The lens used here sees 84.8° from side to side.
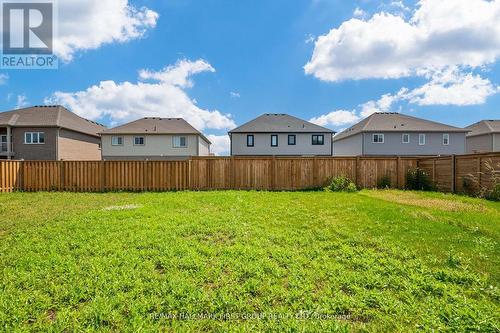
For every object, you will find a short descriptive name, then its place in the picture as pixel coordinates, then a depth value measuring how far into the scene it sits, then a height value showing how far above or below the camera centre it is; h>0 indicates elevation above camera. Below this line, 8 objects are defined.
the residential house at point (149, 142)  27.73 +2.60
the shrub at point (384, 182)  14.48 -0.90
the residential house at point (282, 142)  28.75 +2.60
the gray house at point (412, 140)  28.97 +2.67
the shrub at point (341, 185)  13.45 -0.98
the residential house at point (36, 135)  25.30 +3.21
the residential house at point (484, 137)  31.61 +3.26
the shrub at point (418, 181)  13.80 -0.83
